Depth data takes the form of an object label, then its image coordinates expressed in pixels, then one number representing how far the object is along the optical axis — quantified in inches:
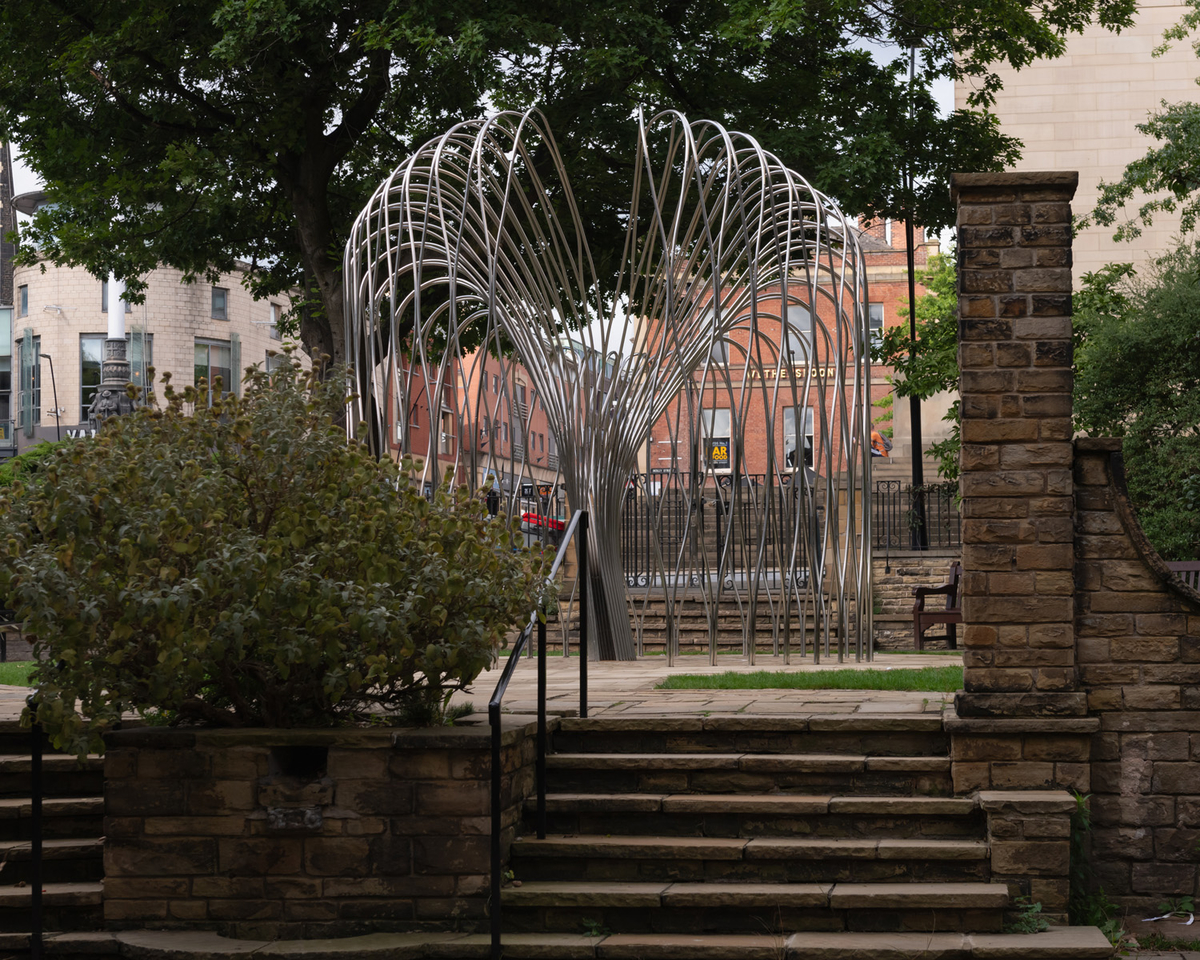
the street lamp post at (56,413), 1734.7
